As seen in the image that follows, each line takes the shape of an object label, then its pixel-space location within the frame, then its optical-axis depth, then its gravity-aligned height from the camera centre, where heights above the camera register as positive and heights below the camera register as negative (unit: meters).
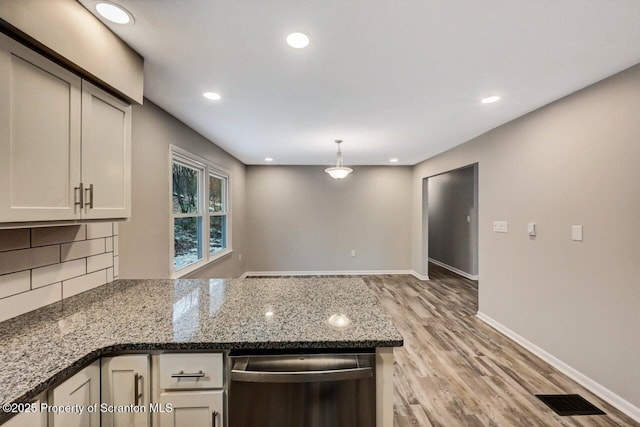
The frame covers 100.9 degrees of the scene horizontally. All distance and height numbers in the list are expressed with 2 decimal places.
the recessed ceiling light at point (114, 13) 1.25 +0.98
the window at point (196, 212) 2.97 +0.02
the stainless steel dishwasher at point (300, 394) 1.04 -0.71
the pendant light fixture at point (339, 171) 3.79 +0.62
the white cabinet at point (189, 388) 1.07 -0.71
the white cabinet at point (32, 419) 0.75 -0.61
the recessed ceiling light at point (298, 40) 1.46 +0.98
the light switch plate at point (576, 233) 2.16 -0.15
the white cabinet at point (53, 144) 0.98 +0.31
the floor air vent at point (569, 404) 1.84 -1.38
